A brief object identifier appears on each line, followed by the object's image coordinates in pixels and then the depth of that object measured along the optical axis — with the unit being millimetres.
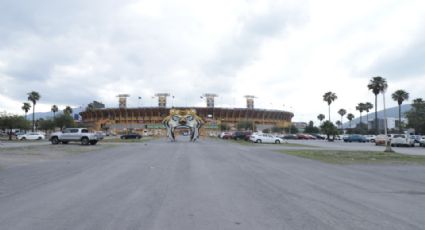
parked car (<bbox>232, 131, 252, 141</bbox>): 68031
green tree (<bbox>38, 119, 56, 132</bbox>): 85862
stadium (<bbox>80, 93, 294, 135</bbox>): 152750
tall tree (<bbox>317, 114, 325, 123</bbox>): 168138
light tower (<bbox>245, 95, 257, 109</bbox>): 133250
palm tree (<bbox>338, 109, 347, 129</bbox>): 146975
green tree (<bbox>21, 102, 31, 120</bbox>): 107275
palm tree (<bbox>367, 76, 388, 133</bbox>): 72125
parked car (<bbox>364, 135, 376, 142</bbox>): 74400
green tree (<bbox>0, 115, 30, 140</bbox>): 63031
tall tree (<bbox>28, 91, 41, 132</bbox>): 103125
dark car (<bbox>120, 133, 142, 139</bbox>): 75562
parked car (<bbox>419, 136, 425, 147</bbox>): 50100
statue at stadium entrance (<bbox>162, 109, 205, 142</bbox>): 63031
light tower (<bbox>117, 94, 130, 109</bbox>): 130625
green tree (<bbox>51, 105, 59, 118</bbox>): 143125
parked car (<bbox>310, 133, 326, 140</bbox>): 98412
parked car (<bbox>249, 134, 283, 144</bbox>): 56562
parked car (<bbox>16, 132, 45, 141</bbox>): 63062
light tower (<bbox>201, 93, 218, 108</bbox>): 117938
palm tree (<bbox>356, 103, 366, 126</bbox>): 125938
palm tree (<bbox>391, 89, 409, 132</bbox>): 91688
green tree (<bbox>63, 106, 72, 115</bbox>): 142000
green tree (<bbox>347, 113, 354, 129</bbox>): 150000
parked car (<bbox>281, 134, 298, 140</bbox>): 95788
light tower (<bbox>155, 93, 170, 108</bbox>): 117375
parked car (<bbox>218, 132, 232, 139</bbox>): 82350
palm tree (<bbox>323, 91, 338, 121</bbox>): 108644
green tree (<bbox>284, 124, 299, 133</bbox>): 150125
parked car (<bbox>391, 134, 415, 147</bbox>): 49906
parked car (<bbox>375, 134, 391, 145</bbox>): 52400
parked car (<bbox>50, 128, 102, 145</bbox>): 42281
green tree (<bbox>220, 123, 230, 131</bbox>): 143500
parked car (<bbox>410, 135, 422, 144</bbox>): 52338
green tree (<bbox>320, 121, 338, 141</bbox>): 80562
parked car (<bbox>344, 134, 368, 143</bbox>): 73625
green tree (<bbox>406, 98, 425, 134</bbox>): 70688
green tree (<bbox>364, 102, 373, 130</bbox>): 125688
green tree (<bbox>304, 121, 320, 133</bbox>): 139500
